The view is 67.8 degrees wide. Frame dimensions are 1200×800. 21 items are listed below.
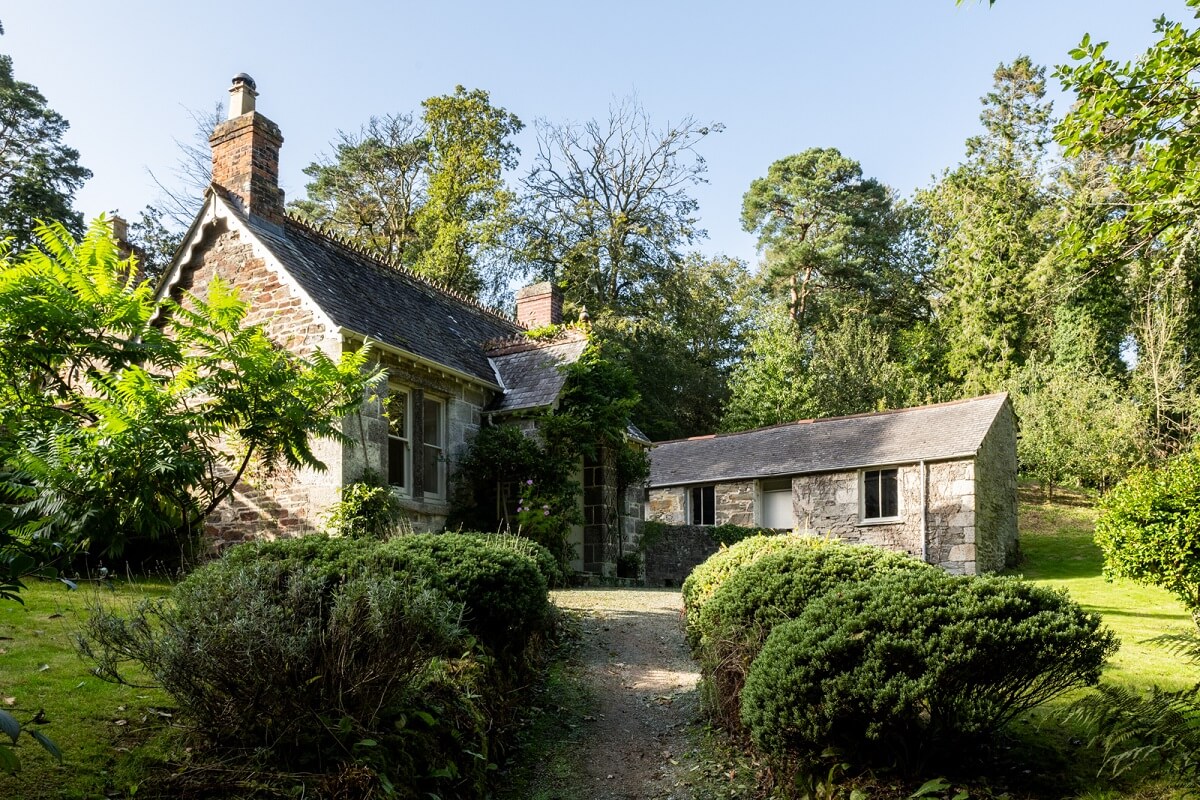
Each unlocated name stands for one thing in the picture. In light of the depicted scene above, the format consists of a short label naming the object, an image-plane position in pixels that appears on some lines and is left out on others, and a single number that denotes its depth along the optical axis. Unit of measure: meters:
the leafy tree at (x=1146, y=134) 7.16
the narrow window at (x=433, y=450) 15.09
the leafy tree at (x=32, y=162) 29.09
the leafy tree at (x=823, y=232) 40.53
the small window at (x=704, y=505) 23.88
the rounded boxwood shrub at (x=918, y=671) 5.49
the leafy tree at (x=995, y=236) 35.12
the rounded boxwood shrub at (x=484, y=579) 7.84
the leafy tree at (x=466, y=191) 31.64
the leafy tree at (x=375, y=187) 35.19
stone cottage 13.38
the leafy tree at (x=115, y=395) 5.81
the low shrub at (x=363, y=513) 12.55
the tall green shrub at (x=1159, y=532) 12.16
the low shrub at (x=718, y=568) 10.17
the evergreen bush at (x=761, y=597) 7.41
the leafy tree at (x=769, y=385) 32.00
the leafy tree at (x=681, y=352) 32.56
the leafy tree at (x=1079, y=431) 27.80
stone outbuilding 20.58
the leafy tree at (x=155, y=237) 31.17
